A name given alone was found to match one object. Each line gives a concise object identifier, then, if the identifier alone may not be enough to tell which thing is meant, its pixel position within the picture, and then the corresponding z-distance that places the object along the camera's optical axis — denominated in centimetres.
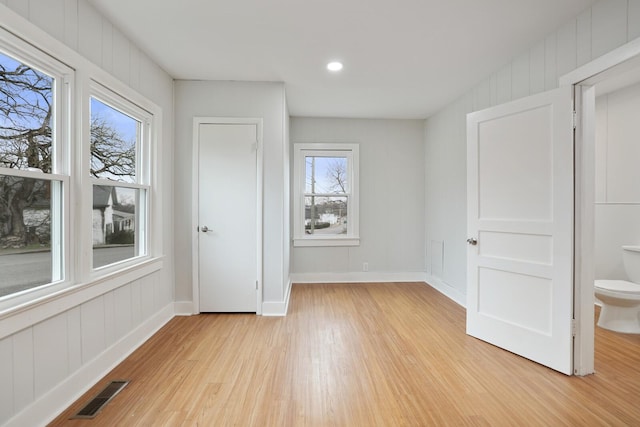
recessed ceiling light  300
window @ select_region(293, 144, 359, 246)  491
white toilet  290
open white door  226
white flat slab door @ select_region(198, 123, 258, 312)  343
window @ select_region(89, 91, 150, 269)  230
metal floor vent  179
